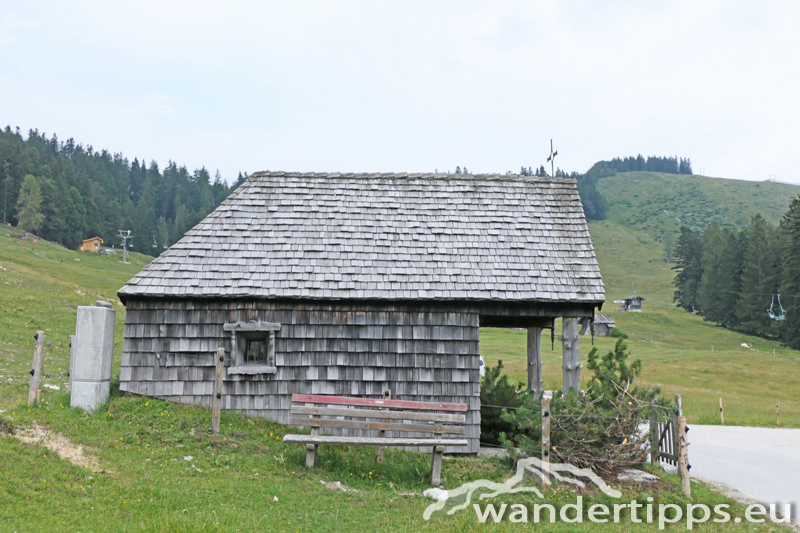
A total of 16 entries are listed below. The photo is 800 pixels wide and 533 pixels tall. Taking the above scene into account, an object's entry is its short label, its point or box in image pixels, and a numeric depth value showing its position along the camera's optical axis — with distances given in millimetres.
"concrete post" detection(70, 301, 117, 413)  10859
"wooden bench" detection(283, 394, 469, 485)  9188
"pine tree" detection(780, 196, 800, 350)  45938
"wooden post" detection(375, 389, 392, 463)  10308
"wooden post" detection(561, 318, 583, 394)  12086
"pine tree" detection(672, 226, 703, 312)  79638
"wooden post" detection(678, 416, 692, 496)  9117
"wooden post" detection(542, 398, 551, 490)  8984
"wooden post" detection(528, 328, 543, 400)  14367
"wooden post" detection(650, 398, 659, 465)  10336
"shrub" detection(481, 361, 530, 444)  13203
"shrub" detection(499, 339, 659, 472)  9383
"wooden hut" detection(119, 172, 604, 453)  11758
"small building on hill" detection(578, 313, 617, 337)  60875
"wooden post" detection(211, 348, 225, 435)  10328
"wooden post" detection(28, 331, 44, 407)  10328
